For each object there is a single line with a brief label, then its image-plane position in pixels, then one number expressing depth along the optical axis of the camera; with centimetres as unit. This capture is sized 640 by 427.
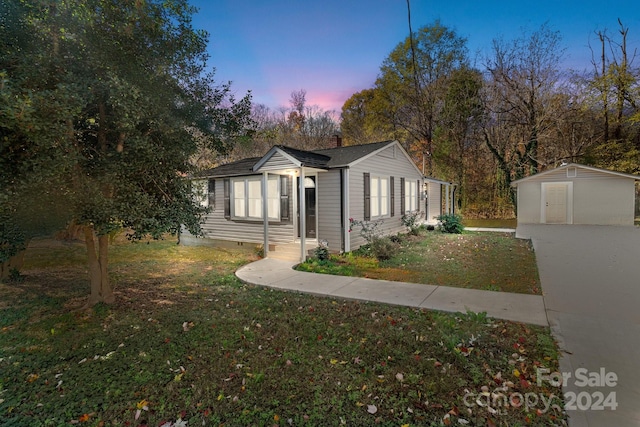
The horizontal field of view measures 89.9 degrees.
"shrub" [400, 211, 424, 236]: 1235
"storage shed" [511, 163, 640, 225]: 1425
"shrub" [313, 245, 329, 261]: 828
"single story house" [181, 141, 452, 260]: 878
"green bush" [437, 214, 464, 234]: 1374
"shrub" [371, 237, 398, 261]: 849
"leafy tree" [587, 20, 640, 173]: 1762
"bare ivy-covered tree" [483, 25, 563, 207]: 1861
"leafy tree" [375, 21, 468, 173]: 2270
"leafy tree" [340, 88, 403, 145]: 2555
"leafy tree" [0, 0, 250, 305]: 320
